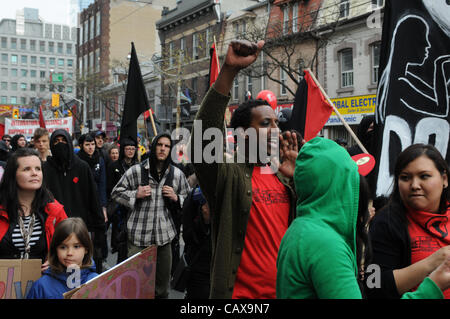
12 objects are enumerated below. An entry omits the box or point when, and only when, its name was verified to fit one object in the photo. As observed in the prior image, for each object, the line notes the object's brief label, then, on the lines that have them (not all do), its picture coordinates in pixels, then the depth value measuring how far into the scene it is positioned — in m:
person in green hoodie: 1.59
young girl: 2.87
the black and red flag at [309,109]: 5.40
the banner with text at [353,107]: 19.93
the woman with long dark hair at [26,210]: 3.30
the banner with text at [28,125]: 15.02
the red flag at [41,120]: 12.36
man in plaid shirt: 5.02
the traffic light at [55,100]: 39.81
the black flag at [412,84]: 3.68
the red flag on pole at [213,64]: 6.02
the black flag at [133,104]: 6.75
